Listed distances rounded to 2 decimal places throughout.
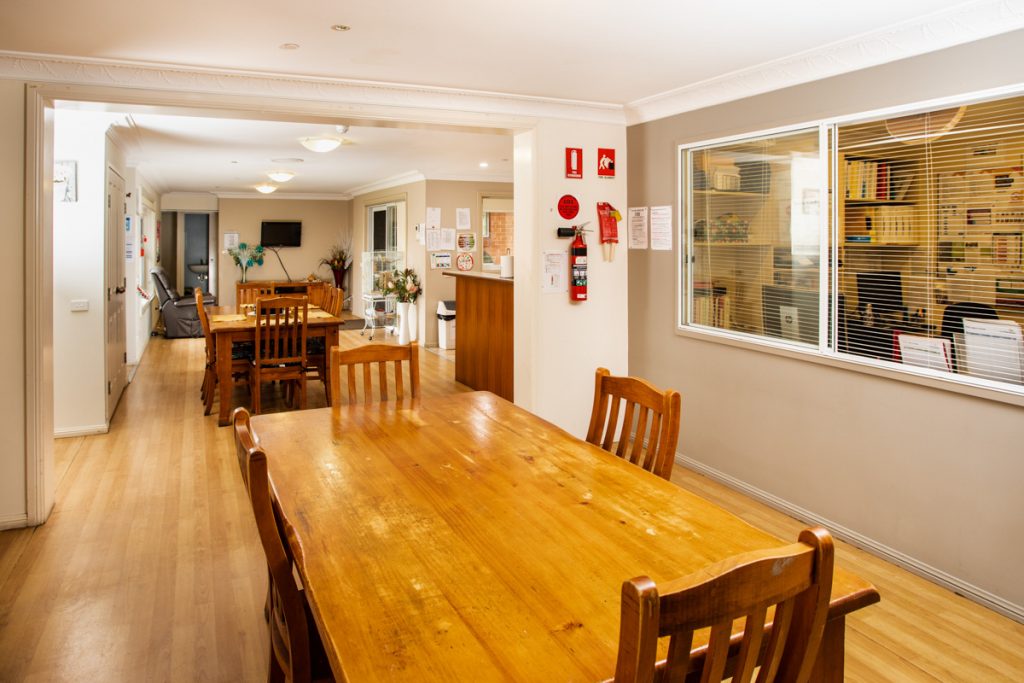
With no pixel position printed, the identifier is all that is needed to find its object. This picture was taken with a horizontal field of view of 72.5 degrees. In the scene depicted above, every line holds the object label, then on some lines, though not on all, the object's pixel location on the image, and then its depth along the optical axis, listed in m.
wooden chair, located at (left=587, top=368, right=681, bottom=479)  2.05
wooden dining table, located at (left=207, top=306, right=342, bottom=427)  5.31
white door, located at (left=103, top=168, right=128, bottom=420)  5.37
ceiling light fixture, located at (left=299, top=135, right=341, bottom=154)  5.80
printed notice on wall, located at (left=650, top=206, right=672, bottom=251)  4.28
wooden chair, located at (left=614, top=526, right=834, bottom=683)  0.90
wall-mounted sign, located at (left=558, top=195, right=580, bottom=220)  4.36
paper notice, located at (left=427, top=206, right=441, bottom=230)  9.09
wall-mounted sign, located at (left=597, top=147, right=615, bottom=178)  4.47
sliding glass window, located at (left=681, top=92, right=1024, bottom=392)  2.64
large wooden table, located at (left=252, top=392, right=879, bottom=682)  1.12
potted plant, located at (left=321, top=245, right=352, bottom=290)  13.16
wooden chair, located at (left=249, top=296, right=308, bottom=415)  5.41
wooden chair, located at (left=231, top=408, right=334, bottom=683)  1.34
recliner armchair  9.94
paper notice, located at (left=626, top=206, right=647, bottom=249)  4.45
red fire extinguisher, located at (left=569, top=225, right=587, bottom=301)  4.37
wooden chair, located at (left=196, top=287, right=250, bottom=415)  5.61
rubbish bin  8.91
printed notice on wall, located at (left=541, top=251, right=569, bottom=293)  4.36
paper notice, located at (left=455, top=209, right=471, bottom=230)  9.28
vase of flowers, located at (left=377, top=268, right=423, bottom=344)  9.30
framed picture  4.88
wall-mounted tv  12.80
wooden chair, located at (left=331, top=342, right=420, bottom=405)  2.74
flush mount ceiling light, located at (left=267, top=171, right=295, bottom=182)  8.52
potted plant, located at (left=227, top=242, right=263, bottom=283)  12.61
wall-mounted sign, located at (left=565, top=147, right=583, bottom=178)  4.36
